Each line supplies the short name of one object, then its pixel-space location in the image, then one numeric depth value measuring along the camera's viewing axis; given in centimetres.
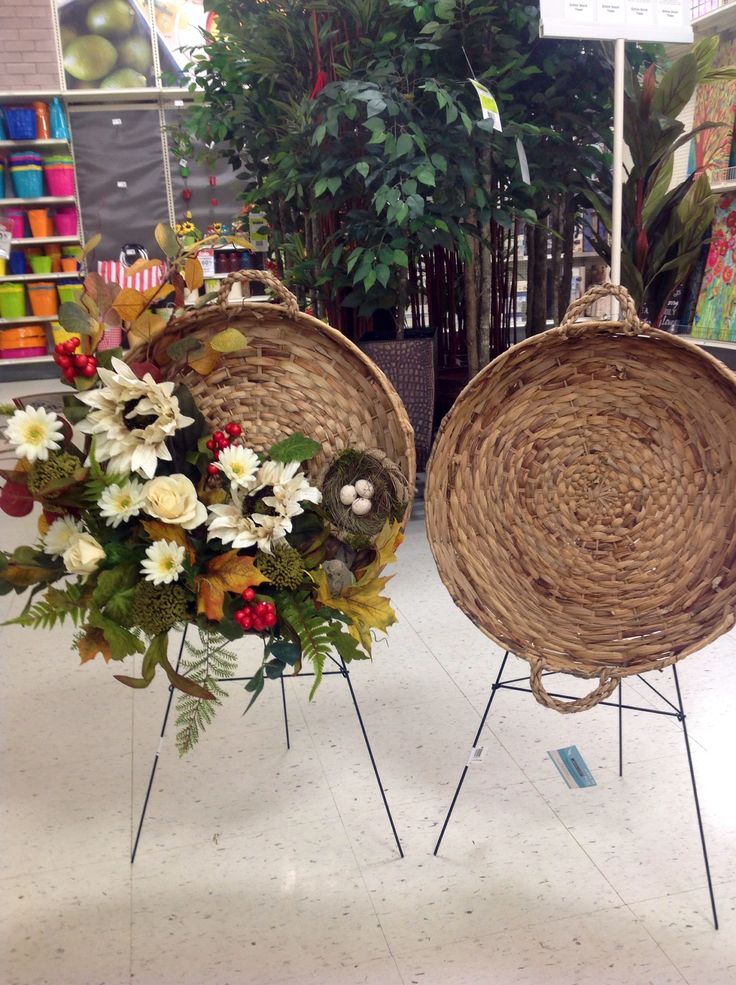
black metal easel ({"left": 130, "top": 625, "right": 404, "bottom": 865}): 150
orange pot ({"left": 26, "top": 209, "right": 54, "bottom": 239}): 672
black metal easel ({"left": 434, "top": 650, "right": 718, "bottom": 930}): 134
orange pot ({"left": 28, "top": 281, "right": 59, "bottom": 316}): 688
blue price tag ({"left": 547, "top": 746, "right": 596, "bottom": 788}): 172
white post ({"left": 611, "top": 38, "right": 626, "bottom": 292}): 229
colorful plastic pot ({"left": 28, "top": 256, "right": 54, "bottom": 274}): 679
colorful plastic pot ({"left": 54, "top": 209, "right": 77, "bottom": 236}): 684
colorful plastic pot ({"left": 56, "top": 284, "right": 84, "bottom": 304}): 682
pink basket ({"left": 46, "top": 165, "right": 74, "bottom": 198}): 671
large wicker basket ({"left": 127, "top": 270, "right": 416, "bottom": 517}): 148
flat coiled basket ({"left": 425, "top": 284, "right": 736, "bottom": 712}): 137
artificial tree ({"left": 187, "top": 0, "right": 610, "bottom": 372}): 270
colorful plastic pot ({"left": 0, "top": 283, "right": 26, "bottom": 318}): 681
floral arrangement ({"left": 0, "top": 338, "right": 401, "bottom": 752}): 127
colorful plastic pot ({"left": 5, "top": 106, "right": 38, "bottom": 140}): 647
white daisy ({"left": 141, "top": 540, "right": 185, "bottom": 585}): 124
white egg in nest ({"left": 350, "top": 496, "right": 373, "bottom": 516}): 143
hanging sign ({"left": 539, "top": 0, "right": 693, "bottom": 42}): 218
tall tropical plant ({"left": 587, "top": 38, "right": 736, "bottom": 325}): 290
